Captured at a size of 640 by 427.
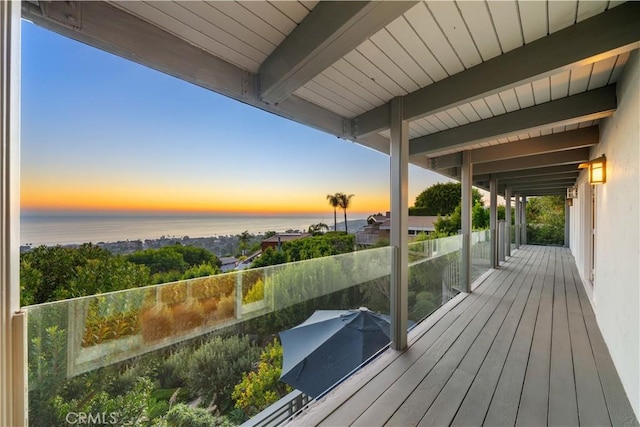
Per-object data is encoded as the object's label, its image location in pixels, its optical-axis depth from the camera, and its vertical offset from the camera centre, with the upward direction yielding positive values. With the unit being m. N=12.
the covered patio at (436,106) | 1.38 +0.97
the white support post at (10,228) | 0.82 -0.04
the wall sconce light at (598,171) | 2.77 +0.48
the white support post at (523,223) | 11.80 -0.32
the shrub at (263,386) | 1.66 -1.09
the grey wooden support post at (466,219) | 4.84 -0.06
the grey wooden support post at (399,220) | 2.72 -0.04
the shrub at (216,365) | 1.40 -0.84
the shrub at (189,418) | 1.35 -1.07
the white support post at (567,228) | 11.66 -0.49
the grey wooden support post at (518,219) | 10.49 -0.10
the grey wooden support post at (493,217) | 6.91 -0.02
